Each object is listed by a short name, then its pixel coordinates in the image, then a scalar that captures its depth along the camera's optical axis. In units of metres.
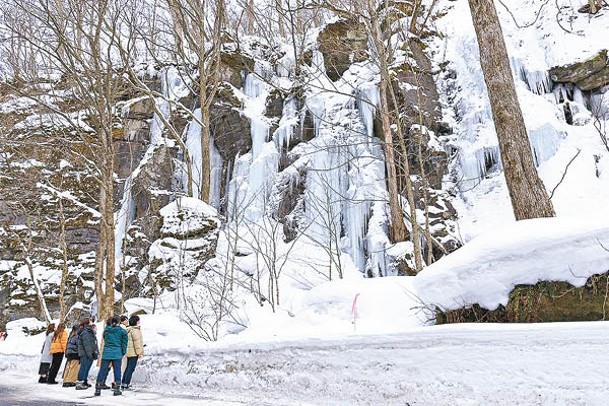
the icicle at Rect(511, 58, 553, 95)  18.20
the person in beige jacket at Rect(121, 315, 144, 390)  6.85
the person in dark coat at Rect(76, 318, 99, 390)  7.39
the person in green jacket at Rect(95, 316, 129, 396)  6.56
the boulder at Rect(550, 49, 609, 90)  17.58
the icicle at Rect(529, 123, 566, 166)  16.59
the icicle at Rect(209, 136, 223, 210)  19.21
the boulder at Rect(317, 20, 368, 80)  19.41
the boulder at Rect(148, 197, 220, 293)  13.68
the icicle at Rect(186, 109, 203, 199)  19.73
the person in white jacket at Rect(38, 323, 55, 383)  8.67
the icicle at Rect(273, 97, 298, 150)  18.31
